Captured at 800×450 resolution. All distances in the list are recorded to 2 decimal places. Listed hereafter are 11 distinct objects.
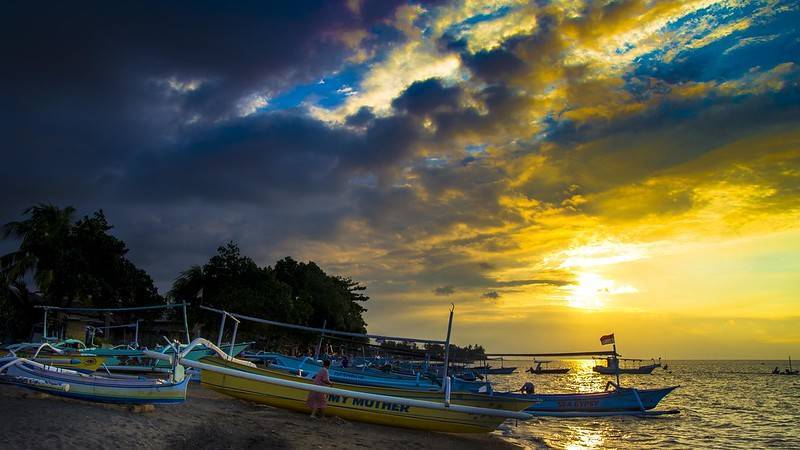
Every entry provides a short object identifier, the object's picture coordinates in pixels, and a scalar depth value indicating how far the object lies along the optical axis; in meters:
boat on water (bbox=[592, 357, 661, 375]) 89.53
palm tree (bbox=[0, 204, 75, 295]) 36.28
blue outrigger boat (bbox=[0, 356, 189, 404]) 13.13
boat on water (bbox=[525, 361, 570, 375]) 104.78
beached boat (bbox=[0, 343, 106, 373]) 19.08
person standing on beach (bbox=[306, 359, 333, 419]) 15.23
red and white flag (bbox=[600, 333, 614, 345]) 25.23
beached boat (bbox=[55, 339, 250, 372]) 20.88
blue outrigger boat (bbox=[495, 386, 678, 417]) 24.86
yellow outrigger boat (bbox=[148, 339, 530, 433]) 15.56
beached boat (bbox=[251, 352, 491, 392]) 22.50
